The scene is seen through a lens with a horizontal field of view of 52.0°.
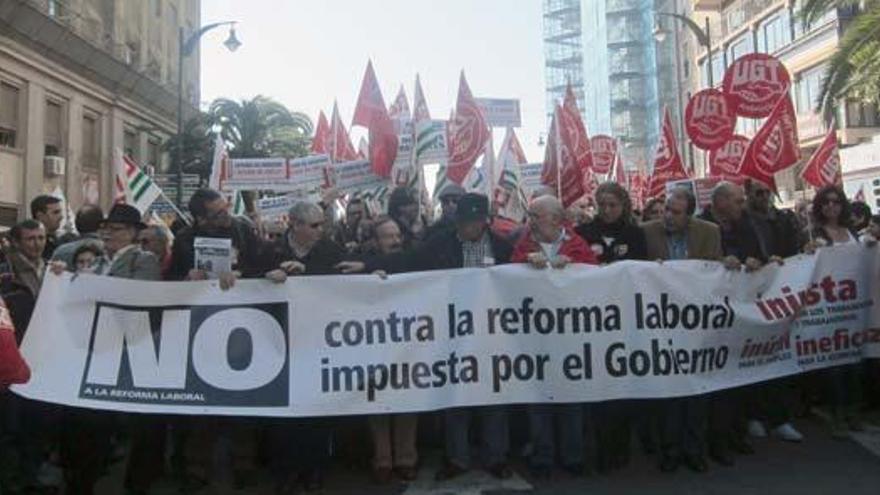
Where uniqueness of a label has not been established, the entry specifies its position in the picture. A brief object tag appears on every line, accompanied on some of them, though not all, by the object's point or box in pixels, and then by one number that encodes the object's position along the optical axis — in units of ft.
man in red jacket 20.43
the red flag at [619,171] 60.46
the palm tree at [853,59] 52.39
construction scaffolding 353.72
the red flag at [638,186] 72.04
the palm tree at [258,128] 136.98
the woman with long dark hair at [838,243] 23.07
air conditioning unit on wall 93.56
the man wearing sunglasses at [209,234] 20.86
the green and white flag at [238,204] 48.38
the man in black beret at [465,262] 19.94
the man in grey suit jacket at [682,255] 20.44
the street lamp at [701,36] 71.36
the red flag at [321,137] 57.77
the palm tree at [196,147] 127.13
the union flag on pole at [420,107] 45.14
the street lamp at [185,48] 76.11
